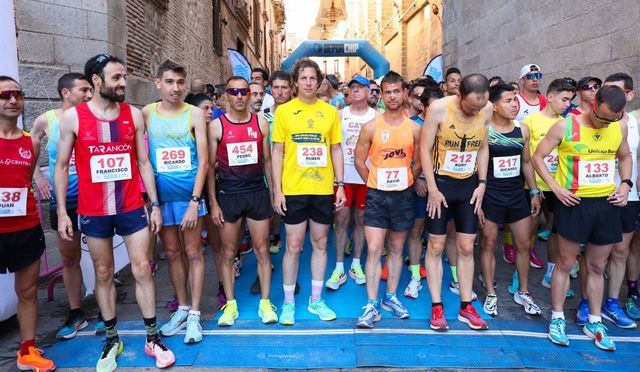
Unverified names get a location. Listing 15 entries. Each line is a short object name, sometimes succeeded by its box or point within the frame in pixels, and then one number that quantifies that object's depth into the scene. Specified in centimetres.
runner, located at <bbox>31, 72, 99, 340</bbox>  359
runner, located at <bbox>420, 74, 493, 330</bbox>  351
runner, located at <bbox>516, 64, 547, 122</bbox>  495
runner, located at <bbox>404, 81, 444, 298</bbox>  428
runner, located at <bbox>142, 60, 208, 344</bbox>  339
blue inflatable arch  1491
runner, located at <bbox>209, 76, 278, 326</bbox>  359
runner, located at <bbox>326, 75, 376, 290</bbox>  461
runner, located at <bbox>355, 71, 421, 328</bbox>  363
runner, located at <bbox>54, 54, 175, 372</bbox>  299
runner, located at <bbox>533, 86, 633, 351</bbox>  333
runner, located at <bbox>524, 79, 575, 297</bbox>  419
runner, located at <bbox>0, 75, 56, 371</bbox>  296
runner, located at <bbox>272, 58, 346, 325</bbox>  362
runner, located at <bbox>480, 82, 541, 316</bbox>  382
